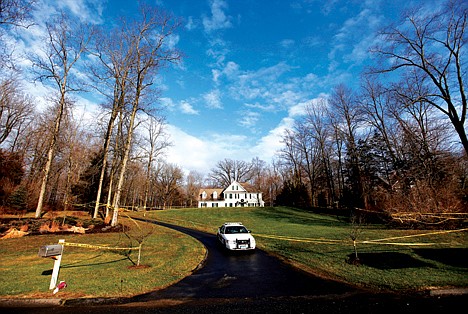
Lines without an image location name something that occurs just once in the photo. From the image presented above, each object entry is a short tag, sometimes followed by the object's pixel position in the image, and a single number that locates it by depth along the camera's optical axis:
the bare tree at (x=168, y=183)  67.38
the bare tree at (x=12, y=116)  30.49
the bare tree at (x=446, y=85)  15.47
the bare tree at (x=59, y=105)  17.34
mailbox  6.57
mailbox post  6.61
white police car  12.72
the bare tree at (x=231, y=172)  79.66
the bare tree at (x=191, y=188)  81.94
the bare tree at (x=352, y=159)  32.91
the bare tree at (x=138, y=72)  19.38
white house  65.31
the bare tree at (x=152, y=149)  42.50
